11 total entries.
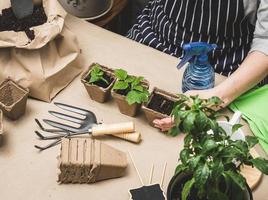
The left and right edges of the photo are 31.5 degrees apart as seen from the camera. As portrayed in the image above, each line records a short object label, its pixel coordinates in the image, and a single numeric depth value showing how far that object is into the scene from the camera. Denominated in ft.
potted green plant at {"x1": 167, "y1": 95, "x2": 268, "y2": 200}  3.00
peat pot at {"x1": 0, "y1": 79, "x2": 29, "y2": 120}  4.10
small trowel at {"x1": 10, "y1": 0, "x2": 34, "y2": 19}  4.63
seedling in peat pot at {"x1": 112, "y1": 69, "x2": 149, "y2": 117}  4.10
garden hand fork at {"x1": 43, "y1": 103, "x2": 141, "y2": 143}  4.06
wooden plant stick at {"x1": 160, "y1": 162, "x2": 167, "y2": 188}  3.83
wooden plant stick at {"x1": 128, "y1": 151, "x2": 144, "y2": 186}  3.85
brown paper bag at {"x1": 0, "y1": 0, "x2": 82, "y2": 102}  4.28
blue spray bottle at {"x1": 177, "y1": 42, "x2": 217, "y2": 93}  4.16
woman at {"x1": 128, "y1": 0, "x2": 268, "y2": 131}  4.47
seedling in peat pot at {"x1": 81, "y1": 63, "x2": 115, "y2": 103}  4.28
